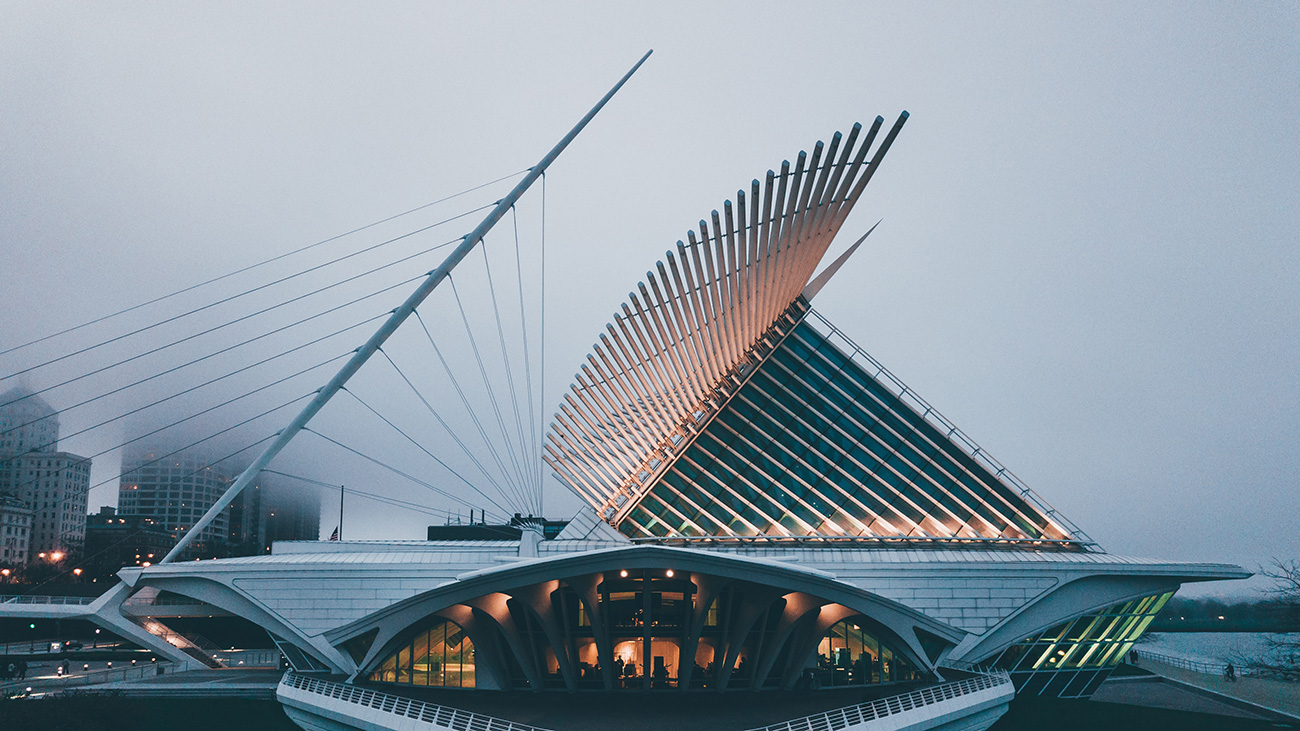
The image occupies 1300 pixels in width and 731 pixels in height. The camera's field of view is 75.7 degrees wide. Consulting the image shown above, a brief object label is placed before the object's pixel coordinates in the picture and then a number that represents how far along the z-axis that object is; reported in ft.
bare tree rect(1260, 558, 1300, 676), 116.88
